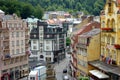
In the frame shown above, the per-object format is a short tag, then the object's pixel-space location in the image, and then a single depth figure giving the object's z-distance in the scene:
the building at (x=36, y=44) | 131.62
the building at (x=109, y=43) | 67.12
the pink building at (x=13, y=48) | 95.12
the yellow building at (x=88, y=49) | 79.50
